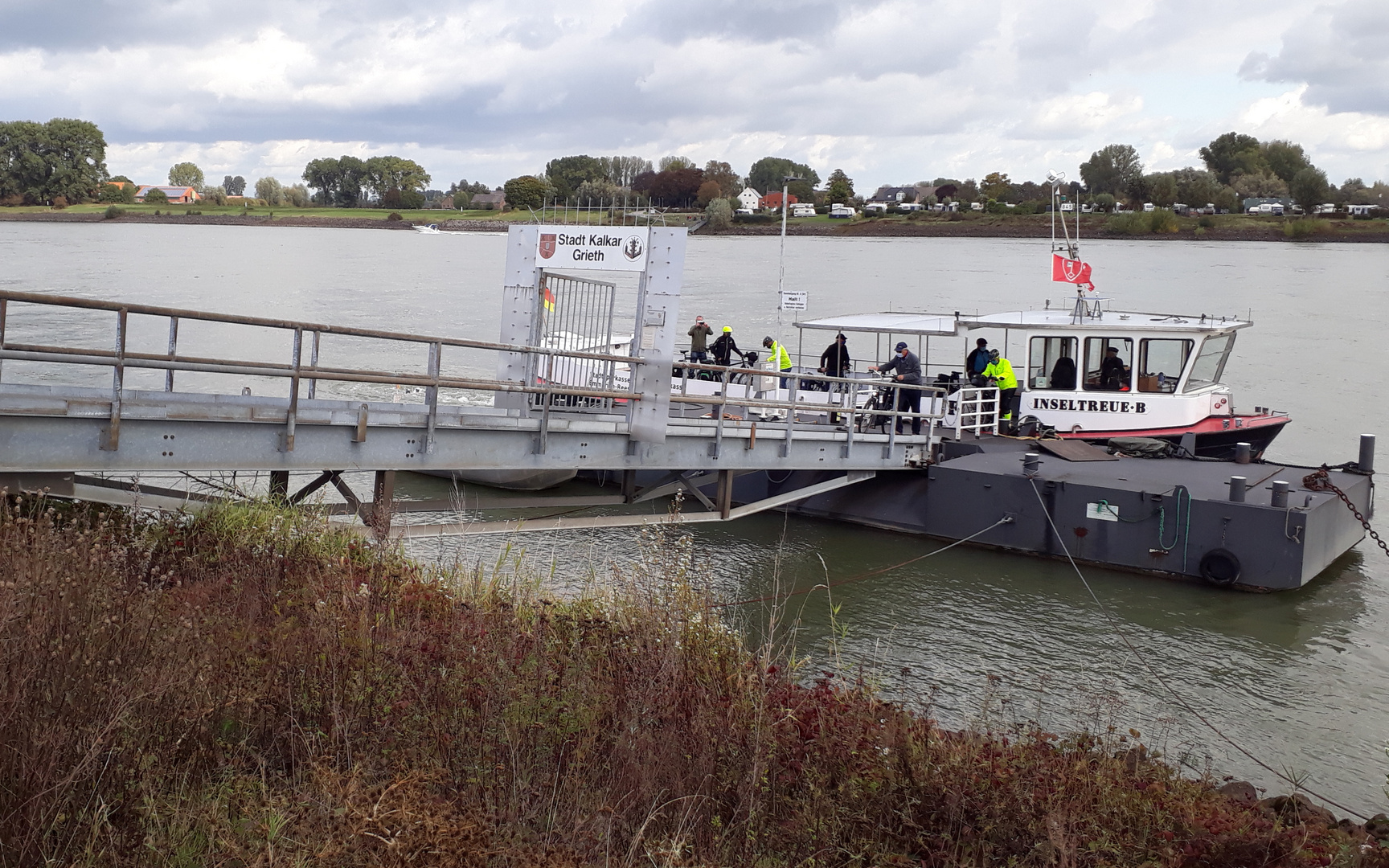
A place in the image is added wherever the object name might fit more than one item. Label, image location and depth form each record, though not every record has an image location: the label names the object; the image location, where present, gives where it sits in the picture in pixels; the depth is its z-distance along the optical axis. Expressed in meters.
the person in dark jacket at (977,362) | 18.28
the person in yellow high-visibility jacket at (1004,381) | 18.53
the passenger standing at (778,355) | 19.11
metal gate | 12.27
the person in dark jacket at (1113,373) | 18.72
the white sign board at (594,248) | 11.07
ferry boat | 18.62
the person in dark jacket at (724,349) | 19.67
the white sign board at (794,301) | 20.28
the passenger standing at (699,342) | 20.12
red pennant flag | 19.52
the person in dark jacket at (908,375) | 17.83
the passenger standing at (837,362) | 18.98
